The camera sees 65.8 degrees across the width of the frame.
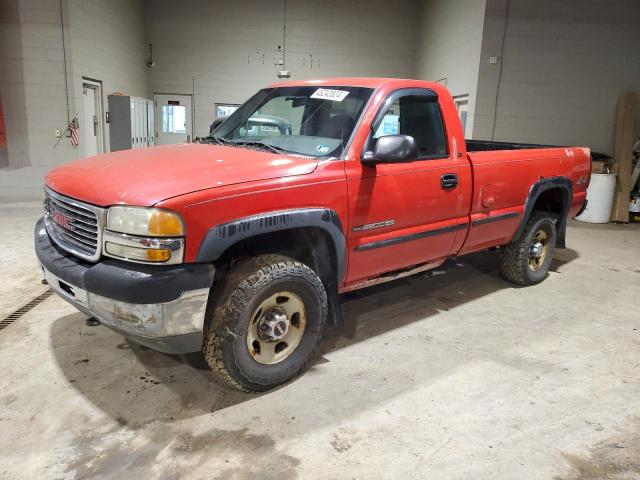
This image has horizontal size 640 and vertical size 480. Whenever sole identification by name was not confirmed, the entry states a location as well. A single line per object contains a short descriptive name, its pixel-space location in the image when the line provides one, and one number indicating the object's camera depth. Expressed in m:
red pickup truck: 2.33
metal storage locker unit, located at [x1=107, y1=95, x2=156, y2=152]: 9.57
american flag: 8.67
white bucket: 8.42
